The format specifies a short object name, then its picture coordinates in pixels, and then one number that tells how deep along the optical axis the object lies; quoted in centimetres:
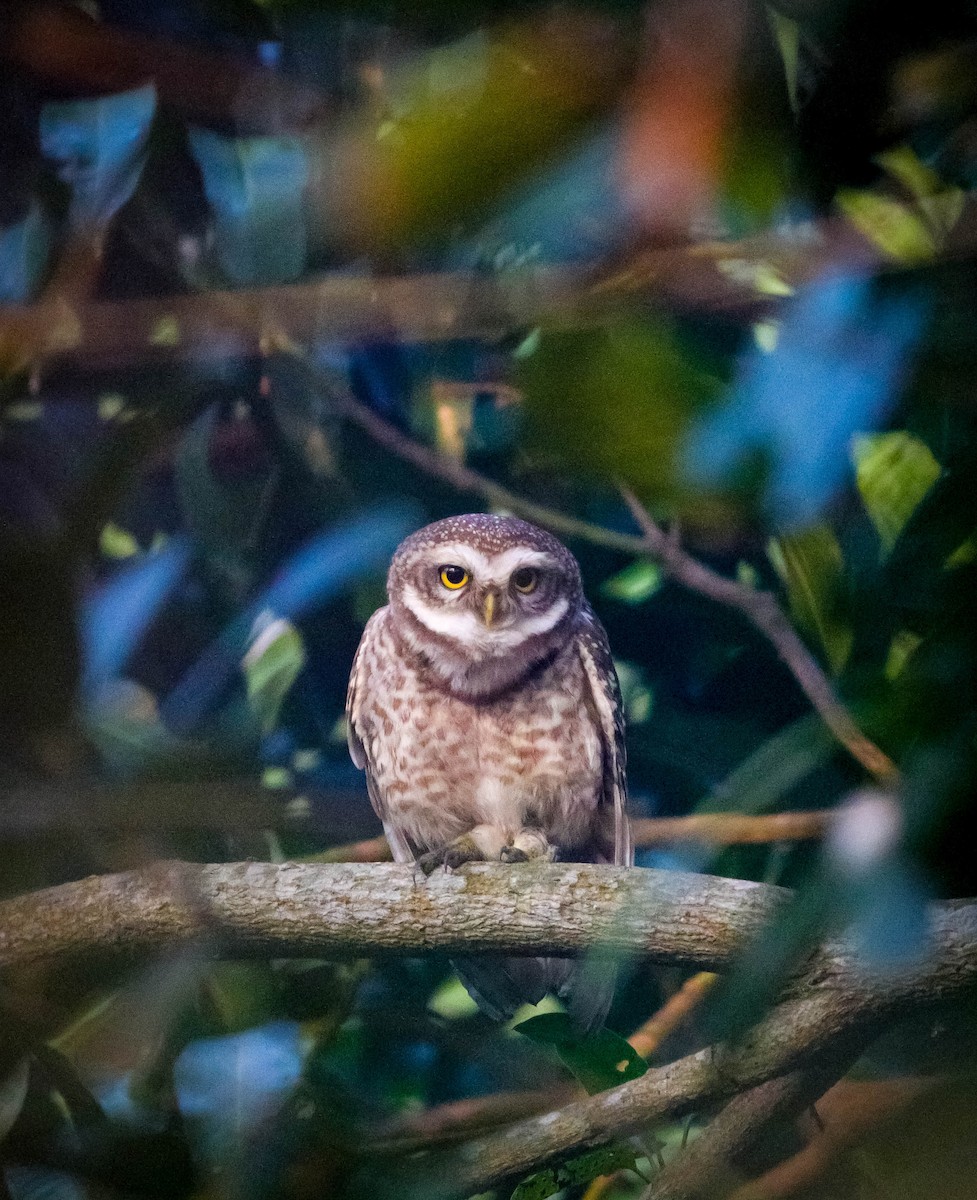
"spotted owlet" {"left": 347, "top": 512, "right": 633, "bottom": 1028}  800
